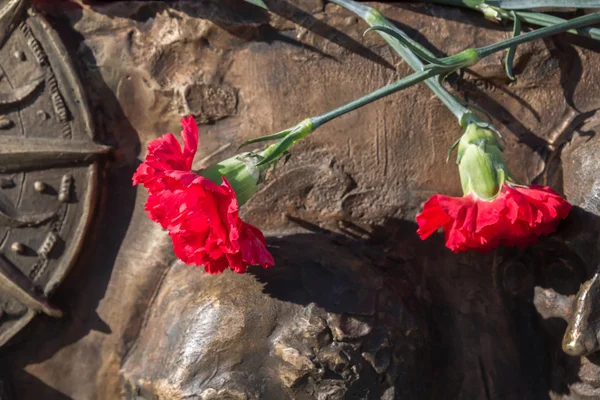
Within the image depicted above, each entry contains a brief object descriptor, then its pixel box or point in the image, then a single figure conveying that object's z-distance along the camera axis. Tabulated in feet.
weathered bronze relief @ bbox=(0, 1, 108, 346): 2.73
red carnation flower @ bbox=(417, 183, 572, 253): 2.49
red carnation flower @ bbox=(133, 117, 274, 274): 2.43
